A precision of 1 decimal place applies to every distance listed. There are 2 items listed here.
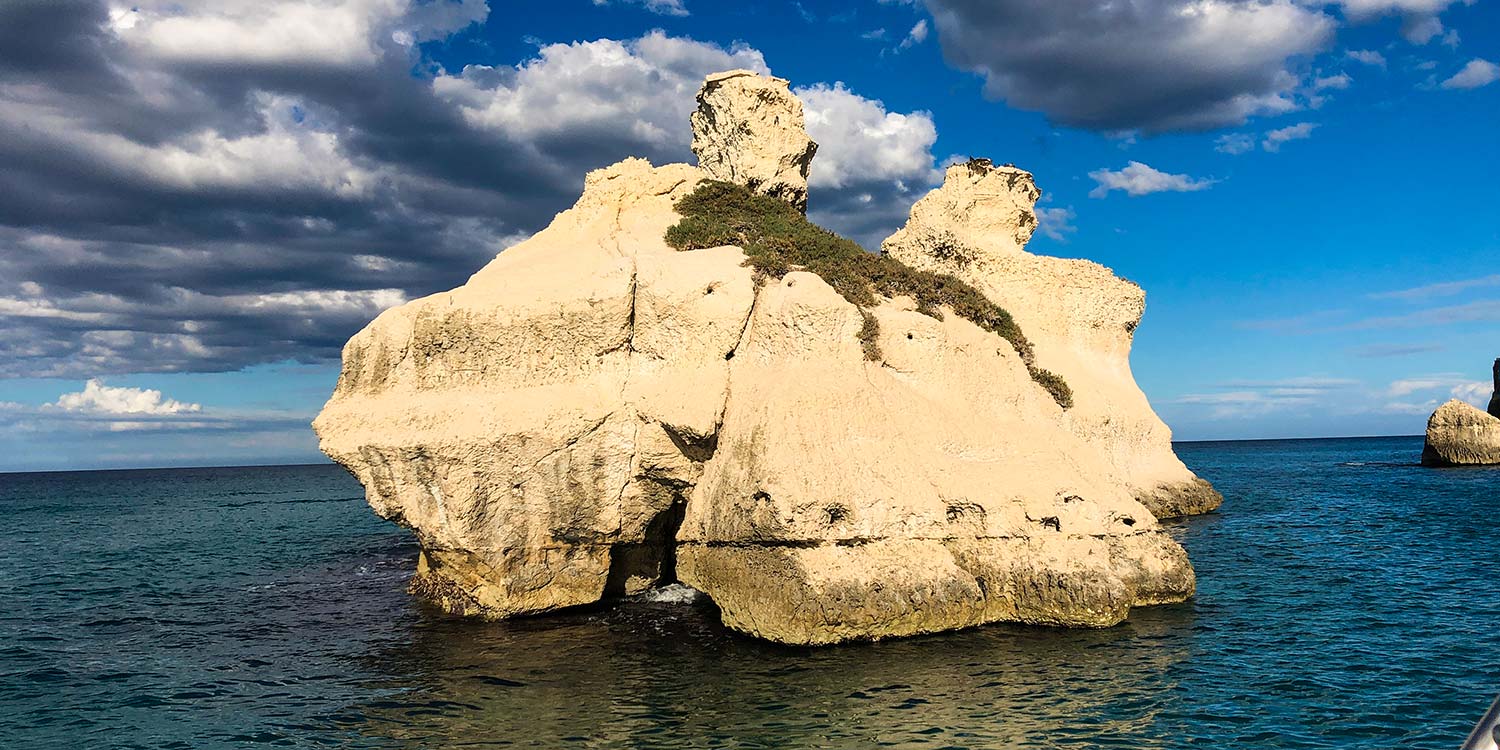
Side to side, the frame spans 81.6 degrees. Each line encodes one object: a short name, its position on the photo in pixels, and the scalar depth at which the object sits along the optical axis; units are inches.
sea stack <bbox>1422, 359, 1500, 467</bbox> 2608.3
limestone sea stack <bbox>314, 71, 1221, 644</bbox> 667.4
